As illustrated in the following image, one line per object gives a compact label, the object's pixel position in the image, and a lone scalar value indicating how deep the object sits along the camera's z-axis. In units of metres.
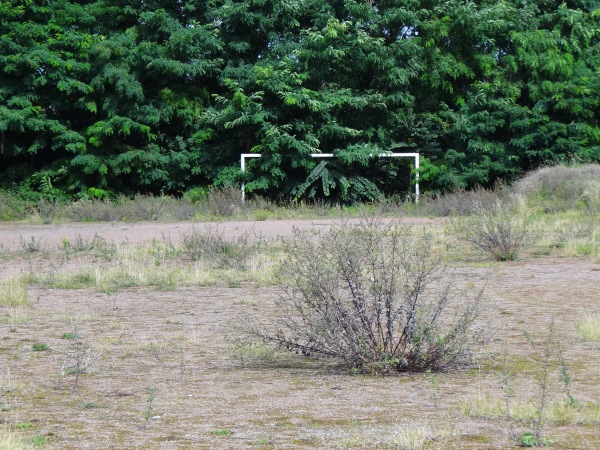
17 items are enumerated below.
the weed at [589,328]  16.23
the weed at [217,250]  29.41
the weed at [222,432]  10.72
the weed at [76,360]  13.88
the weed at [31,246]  33.81
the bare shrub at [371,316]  14.41
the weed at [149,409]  11.28
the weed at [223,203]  52.72
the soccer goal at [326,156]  62.40
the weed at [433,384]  12.29
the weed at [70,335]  16.92
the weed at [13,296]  21.67
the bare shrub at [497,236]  29.86
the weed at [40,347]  16.17
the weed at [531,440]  9.98
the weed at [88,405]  12.12
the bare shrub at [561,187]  47.47
